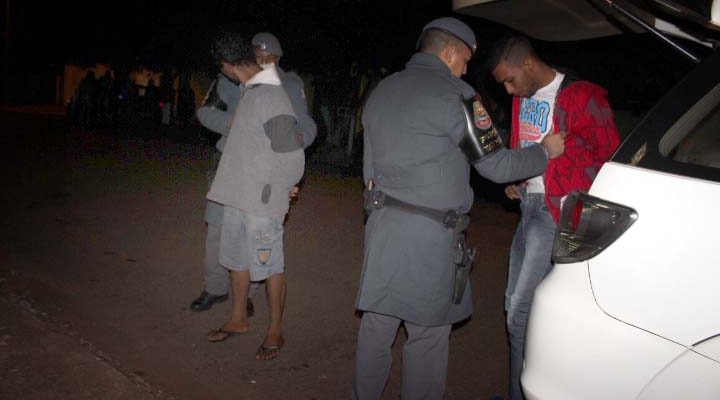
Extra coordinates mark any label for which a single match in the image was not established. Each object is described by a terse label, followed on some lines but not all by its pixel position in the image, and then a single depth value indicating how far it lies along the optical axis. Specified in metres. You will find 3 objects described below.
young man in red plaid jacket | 2.85
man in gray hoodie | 3.65
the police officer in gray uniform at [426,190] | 2.67
